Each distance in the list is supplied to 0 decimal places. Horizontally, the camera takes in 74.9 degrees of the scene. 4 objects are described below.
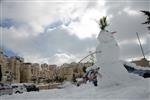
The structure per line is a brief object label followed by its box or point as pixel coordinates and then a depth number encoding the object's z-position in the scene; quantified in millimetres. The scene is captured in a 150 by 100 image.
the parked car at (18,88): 10067
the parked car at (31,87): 11858
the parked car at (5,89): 8613
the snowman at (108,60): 4007
